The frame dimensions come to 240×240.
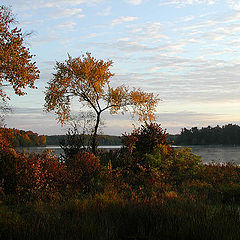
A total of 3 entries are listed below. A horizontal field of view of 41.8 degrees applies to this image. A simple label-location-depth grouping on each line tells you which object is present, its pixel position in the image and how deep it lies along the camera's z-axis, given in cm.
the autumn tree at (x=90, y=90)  2222
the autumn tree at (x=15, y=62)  1652
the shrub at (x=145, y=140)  1553
